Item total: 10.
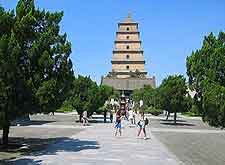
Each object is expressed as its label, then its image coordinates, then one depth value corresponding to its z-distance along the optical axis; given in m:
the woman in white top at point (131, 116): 24.12
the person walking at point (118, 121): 15.64
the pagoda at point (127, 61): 66.16
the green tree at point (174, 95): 23.60
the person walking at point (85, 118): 21.86
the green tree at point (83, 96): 23.37
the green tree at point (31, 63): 9.09
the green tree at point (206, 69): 8.51
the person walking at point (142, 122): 15.08
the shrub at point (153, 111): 43.07
